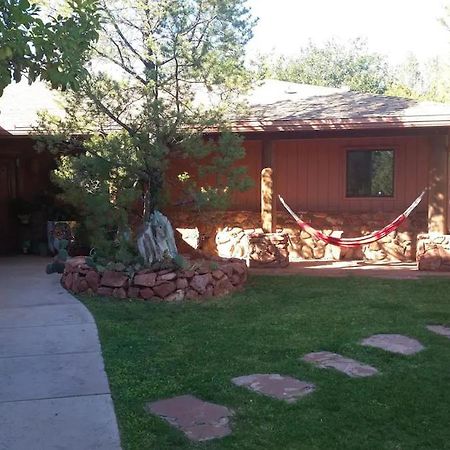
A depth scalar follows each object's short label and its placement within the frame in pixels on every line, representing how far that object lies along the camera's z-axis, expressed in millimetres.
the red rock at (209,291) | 6622
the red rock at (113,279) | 6508
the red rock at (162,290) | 6438
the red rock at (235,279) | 7115
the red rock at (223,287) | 6758
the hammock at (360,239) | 8484
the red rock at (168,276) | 6484
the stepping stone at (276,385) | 3564
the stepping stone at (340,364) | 3980
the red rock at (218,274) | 6785
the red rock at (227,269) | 6973
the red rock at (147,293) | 6441
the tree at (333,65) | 38628
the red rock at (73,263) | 6921
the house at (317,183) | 9891
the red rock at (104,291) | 6516
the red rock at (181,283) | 6500
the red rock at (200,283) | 6547
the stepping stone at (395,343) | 4465
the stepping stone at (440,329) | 4977
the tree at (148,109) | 6590
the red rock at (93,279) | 6621
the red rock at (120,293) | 6492
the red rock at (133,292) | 6473
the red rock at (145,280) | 6434
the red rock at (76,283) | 6695
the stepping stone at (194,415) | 3039
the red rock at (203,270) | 6671
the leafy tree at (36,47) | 2754
